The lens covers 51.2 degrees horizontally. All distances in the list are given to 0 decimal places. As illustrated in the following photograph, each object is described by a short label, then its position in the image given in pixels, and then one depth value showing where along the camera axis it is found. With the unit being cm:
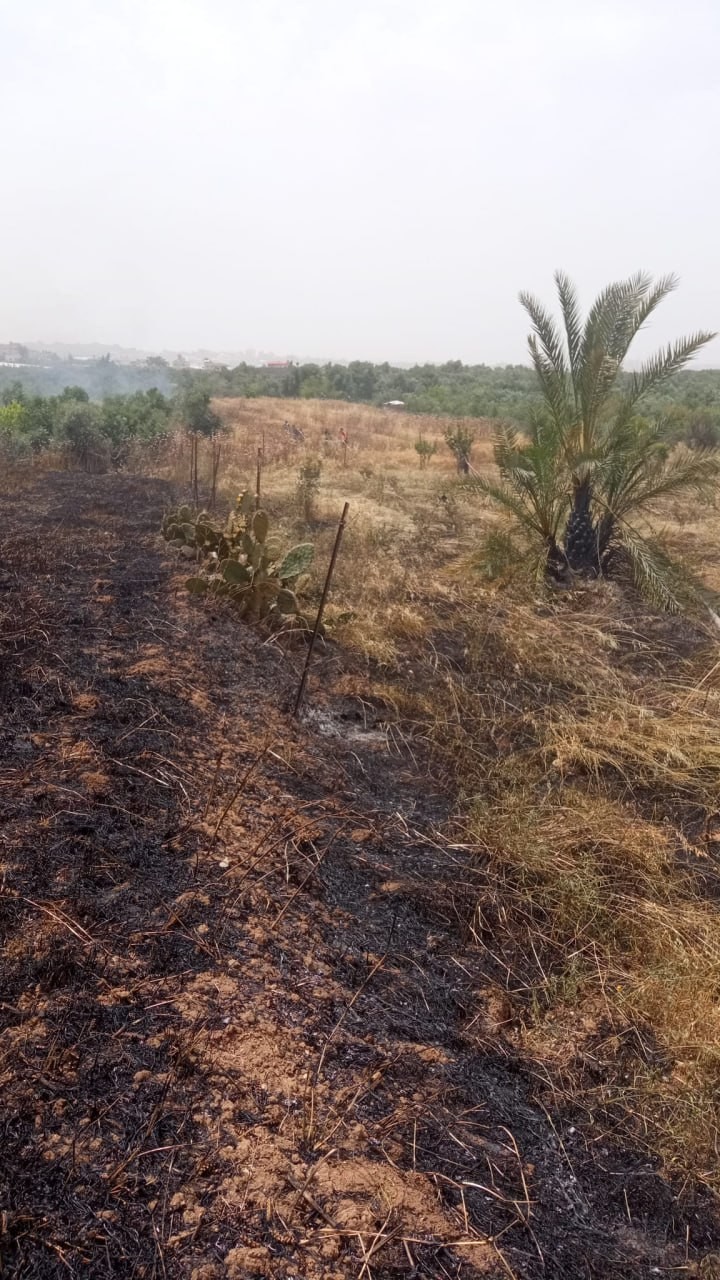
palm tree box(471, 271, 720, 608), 707
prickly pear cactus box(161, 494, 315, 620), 561
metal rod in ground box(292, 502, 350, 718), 414
